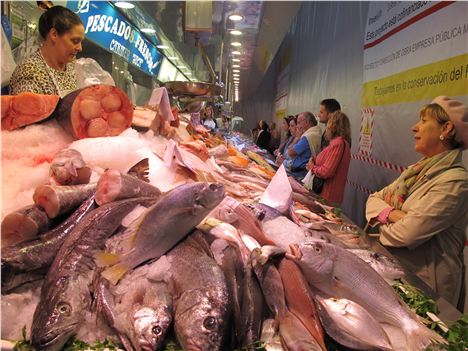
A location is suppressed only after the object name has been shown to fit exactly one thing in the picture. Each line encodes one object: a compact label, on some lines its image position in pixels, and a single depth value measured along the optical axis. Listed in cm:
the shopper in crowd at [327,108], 609
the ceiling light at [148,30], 835
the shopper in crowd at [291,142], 735
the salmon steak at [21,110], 202
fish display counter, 113
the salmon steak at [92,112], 213
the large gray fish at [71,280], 107
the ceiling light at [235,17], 870
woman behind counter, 263
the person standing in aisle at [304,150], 630
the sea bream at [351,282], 138
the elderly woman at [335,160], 523
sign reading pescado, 546
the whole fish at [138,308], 108
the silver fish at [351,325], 119
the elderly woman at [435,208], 307
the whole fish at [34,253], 124
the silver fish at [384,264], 185
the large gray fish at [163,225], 129
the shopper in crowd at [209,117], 892
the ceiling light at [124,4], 629
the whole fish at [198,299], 107
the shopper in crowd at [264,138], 1311
